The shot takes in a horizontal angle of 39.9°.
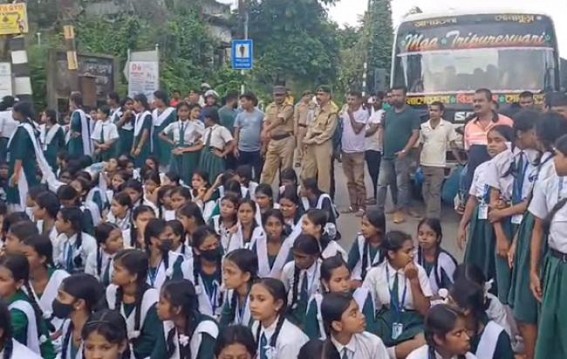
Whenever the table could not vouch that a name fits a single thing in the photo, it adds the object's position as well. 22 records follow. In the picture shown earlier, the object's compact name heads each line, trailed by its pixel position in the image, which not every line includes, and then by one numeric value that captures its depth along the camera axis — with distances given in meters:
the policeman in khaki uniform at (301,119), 9.62
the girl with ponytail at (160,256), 4.95
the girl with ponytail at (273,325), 3.88
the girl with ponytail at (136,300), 4.20
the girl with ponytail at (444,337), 3.41
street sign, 12.41
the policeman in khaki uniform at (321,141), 8.83
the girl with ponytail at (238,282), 4.39
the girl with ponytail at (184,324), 3.94
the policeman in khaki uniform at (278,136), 9.11
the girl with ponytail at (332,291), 4.25
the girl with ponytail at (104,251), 5.29
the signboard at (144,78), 12.82
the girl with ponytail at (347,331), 3.64
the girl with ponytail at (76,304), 4.04
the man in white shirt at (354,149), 9.07
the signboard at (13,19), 10.33
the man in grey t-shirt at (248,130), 9.03
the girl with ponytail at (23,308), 3.96
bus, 9.05
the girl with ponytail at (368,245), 5.11
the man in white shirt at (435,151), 8.10
